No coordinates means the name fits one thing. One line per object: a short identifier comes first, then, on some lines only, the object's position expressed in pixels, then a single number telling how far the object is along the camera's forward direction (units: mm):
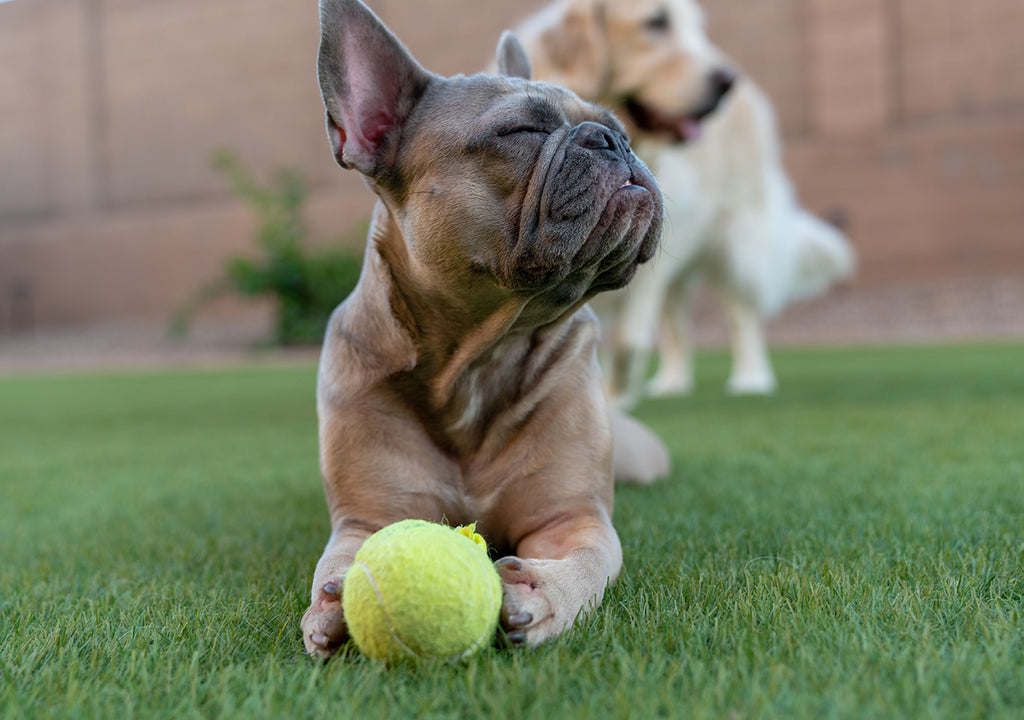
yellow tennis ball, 1197
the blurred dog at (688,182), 2278
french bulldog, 1340
